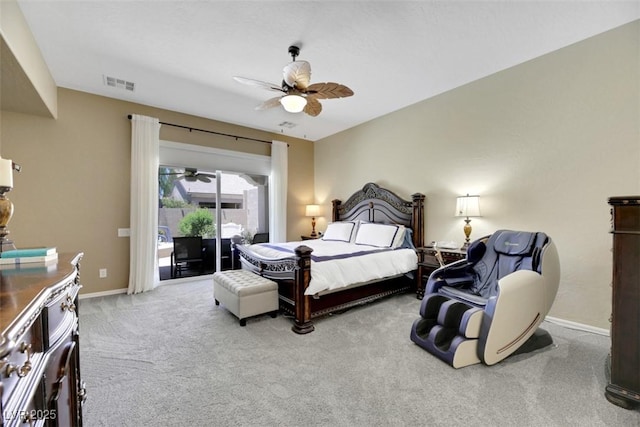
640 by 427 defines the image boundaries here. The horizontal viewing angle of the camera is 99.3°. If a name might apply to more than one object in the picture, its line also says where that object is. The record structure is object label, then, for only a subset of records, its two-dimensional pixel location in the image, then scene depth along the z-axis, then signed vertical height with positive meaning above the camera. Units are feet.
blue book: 4.13 -0.58
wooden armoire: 5.58 -1.89
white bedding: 9.78 -1.89
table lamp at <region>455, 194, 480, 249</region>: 11.35 +0.31
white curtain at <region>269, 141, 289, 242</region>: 18.61 +1.49
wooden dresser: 2.15 -1.35
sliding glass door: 15.46 +0.30
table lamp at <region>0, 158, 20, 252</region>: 4.40 +0.23
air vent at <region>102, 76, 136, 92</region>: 11.62 +5.83
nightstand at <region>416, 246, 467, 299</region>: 12.30 -2.24
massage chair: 7.06 -2.50
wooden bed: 9.37 -2.14
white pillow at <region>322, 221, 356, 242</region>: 15.42 -0.93
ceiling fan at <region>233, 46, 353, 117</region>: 8.59 +4.34
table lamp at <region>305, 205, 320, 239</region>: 19.72 +0.32
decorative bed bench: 9.59 -2.93
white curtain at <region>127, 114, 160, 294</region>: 13.58 +0.58
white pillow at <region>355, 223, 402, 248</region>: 13.32 -0.98
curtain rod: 14.95 +5.04
